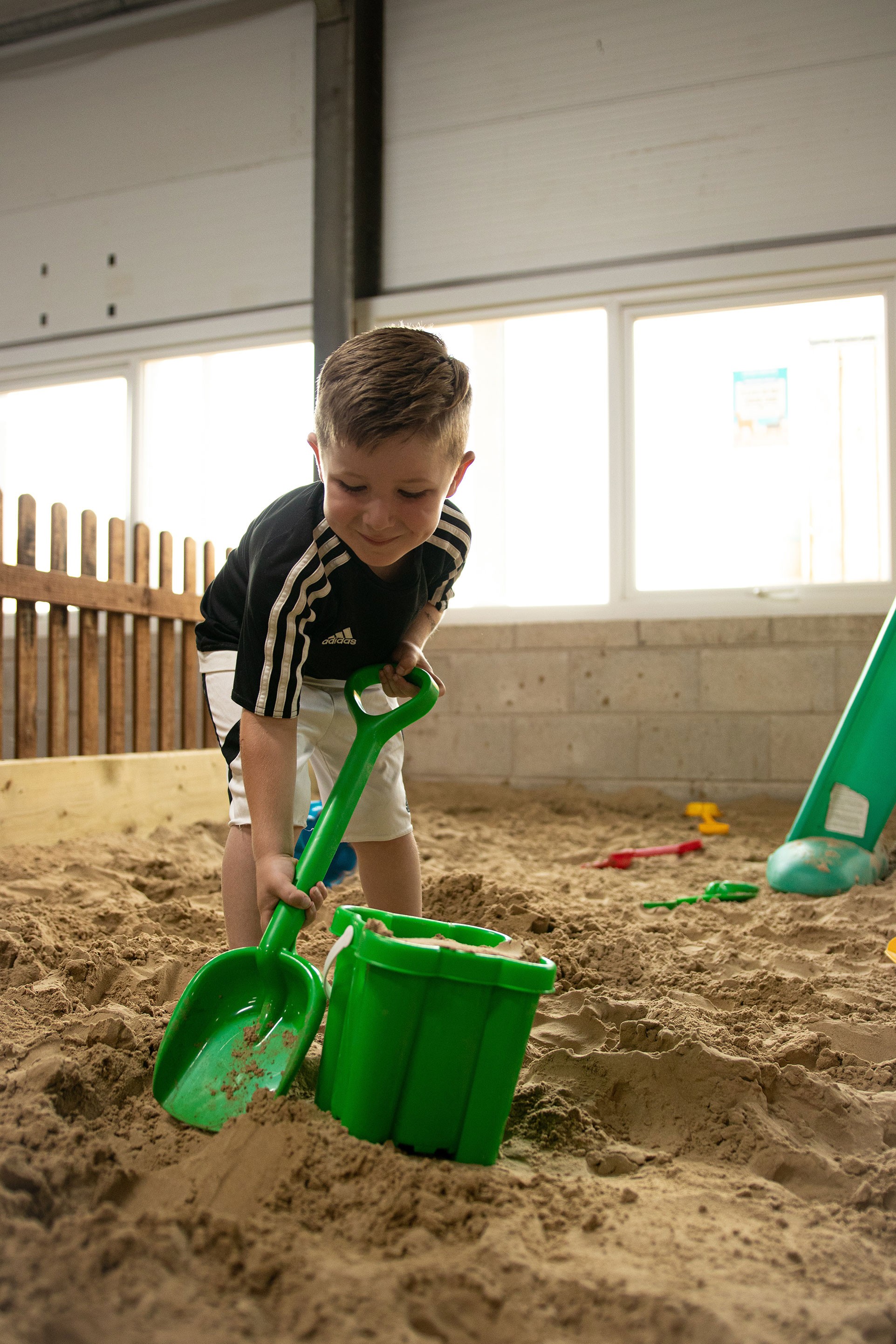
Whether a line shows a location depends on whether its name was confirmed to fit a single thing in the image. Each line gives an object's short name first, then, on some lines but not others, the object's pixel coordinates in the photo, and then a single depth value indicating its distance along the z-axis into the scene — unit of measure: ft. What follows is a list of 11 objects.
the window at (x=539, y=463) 14.85
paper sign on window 13.84
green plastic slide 8.69
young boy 4.11
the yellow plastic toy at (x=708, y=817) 11.73
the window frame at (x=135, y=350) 16.43
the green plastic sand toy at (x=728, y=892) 8.19
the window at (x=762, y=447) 13.53
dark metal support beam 15.10
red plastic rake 9.85
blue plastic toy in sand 8.29
